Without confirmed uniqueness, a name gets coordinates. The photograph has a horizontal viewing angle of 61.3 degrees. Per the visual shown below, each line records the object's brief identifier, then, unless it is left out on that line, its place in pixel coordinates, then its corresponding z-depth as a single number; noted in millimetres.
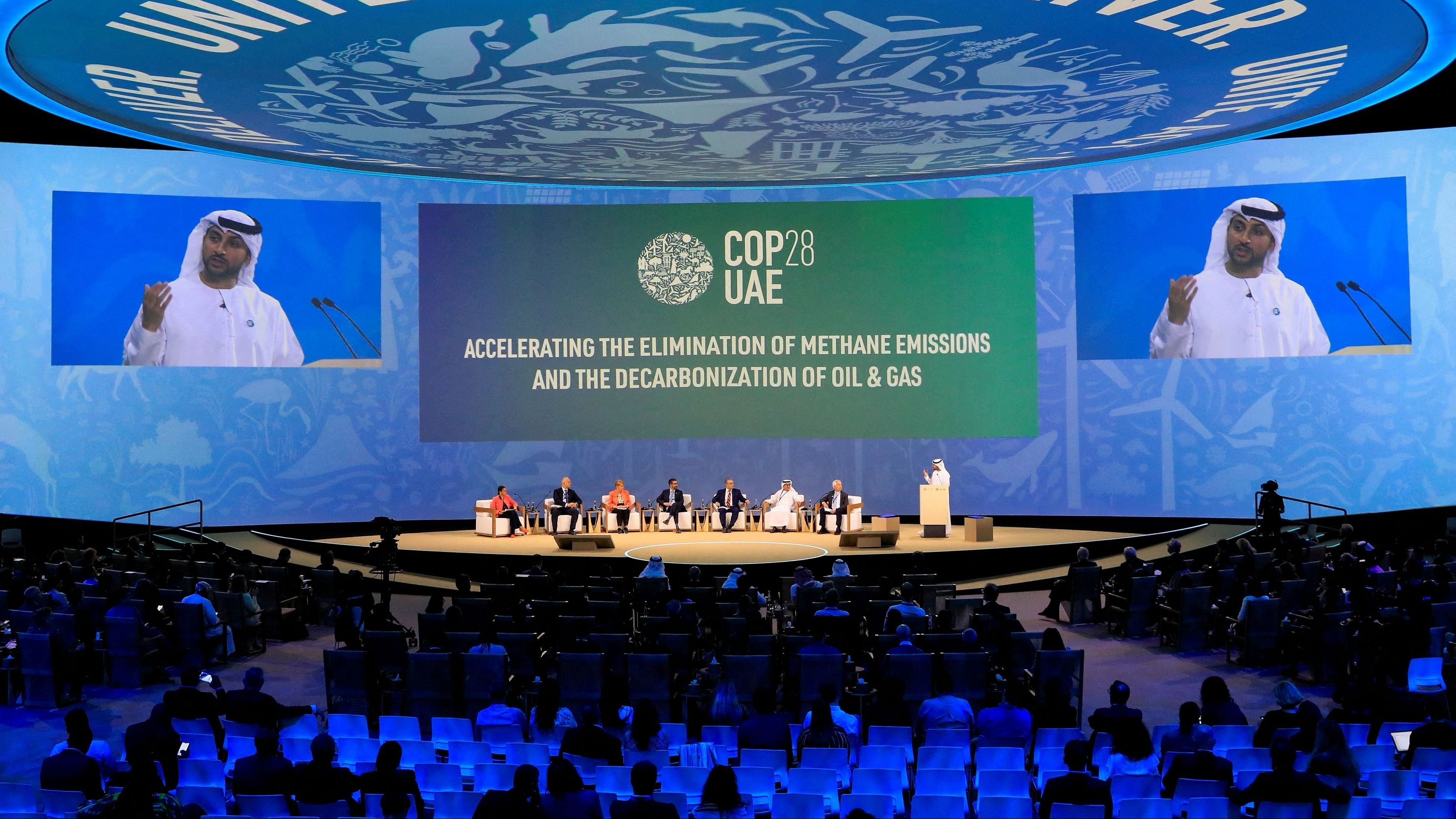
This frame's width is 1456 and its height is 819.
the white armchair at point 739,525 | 18469
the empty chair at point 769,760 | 6387
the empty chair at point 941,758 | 6555
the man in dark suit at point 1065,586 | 12953
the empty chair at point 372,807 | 5445
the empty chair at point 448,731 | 7086
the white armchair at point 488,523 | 17828
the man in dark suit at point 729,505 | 18375
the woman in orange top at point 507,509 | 17859
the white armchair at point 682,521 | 18516
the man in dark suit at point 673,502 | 18500
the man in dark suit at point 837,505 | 18031
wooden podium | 17000
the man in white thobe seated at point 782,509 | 18391
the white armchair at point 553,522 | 18141
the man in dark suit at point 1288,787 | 5414
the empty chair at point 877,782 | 5828
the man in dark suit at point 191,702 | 7289
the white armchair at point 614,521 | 17984
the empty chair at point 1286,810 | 5324
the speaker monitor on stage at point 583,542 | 16328
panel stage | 15281
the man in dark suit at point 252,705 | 7301
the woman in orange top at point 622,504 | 18250
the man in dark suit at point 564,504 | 17859
